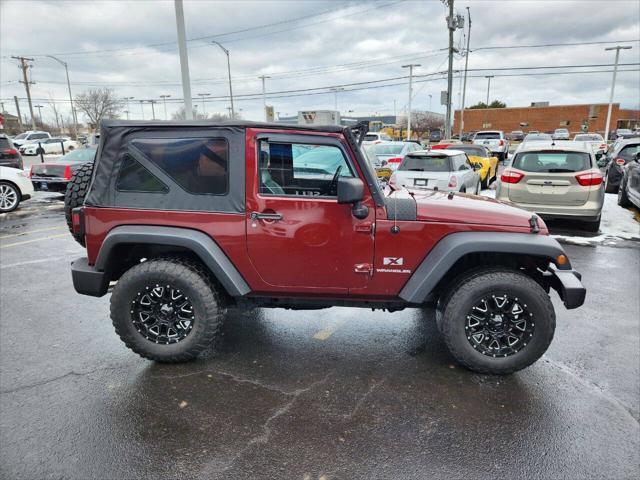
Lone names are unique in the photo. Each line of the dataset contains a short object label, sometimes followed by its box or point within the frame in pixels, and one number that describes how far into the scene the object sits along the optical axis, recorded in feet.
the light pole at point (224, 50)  81.15
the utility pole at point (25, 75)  183.93
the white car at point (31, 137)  122.15
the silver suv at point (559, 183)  25.66
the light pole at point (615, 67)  128.57
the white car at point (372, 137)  95.04
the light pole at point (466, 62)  108.78
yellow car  46.24
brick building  209.46
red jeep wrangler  10.83
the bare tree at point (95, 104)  183.73
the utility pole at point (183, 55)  36.11
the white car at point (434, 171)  31.65
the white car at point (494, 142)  83.56
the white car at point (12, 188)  35.04
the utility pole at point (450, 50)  90.17
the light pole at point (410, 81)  147.57
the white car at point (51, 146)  110.63
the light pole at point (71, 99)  128.46
